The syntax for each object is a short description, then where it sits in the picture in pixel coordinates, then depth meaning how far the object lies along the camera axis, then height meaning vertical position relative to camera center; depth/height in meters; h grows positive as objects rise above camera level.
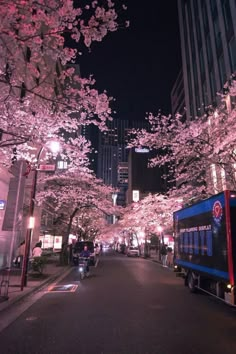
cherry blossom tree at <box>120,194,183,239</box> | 30.42 +4.00
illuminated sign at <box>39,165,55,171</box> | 14.23 +3.67
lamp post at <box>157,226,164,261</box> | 34.68 +1.54
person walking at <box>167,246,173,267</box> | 27.77 -1.37
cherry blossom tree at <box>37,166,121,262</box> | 27.27 +4.95
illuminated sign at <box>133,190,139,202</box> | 91.94 +15.66
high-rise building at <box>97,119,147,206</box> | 171.12 +34.31
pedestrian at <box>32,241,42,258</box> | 17.84 -0.70
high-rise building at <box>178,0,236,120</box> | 27.09 +22.27
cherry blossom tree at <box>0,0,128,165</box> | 7.12 +5.30
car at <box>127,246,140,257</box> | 50.06 -1.55
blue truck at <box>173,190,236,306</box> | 8.30 -0.03
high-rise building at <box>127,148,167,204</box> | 117.31 +28.58
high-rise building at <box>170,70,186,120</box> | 68.56 +37.64
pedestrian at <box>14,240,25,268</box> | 20.63 -1.38
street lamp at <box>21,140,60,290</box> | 12.58 +0.96
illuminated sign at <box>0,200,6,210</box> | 16.60 +2.08
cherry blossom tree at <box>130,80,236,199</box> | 16.11 +6.38
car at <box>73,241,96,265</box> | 26.98 -0.59
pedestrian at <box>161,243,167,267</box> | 28.72 -1.14
